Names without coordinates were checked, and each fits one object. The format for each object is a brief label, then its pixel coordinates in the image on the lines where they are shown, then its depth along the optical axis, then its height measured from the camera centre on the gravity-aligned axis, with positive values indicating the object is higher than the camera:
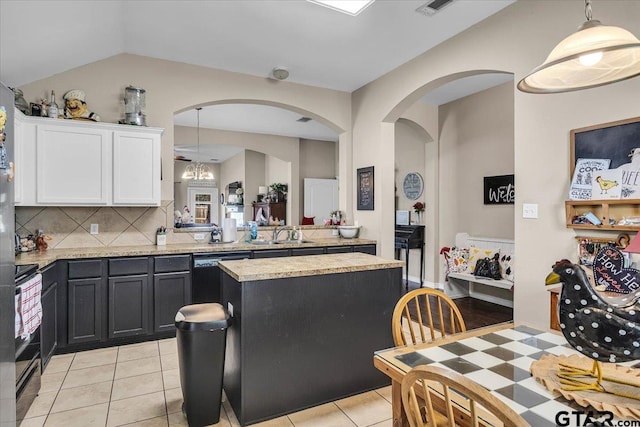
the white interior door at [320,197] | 8.35 +0.40
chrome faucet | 4.83 -0.23
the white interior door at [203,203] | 11.86 +0.39
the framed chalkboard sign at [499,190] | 4.81 +0.33
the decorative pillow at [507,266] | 4.57 -0.68
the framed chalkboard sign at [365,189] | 4.88 +0.36
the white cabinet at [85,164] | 3.31 +0.51
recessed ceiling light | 2.91 +1.74
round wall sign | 6.24 +0.52
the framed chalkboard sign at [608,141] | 2.28 +0.49
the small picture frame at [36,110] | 3.42 +1.01
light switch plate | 2.83 +0.03
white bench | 4.67 -1.02
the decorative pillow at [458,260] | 5.11 -0.67
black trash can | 2.12 -0.89
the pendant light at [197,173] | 8.05 +0.96
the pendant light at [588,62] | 1.32 +0.63
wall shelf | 2.25 +0.02
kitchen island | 2.22 -0.78
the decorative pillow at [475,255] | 4.91 -0.58
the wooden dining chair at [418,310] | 1.67 -0.50
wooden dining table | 1.08 -0.58
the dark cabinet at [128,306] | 3.40 -0.88
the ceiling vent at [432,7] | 2.98 +1.78
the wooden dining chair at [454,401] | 0.85 -0.52
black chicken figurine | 1.07 -0.34
